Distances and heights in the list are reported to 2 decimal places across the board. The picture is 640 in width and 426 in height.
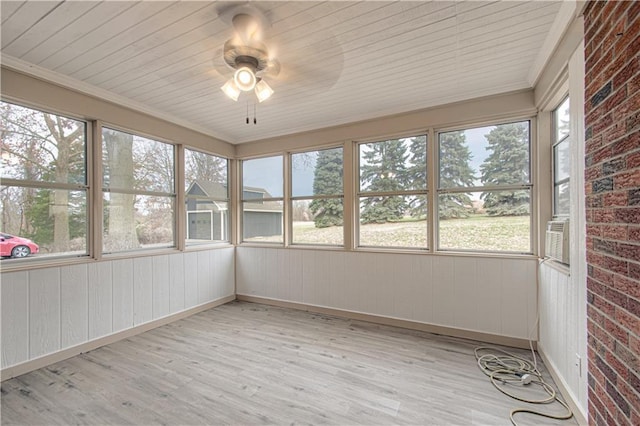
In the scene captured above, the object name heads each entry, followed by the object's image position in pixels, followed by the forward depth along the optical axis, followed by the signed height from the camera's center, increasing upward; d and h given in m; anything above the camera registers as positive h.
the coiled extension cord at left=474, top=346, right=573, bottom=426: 1.96 -1.33
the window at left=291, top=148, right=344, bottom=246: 3.95 +0.23
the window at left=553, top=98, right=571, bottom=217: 2.29 +0.44
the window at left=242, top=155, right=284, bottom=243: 4.45 +0.23
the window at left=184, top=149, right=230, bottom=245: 4.02 +0.26
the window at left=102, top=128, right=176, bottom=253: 3.10 +0.27
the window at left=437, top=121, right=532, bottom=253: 2.93 +0.26
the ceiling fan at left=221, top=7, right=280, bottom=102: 1.76 +1.15
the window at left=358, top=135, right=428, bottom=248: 3.41 +0.25
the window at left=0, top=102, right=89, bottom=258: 2.40 +0.28
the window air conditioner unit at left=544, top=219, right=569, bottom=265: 2.10 -0.23
